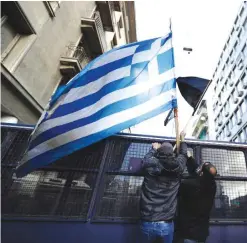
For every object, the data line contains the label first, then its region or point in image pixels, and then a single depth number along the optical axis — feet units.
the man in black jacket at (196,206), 8.94
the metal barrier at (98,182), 9.77
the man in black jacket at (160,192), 8.34
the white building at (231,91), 100.51
